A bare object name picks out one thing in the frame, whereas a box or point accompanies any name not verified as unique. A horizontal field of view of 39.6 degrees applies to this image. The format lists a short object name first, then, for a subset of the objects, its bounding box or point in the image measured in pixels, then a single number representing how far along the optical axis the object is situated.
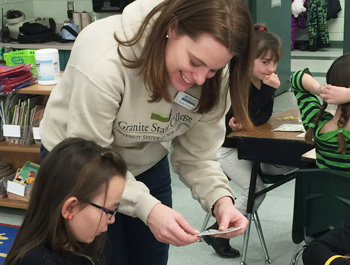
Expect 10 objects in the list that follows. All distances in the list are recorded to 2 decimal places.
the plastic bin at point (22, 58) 3.24
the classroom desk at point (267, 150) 2.60
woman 1.22
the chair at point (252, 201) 2.74
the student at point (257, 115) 2.86
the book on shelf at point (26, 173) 3.33
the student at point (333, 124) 2.10
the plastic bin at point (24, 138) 3.25
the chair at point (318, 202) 1.91
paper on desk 2.76
